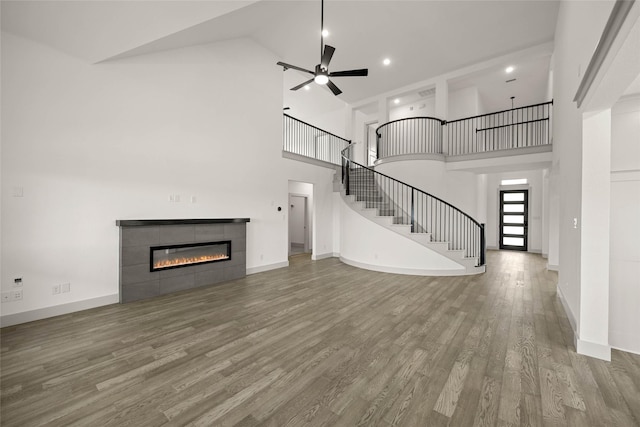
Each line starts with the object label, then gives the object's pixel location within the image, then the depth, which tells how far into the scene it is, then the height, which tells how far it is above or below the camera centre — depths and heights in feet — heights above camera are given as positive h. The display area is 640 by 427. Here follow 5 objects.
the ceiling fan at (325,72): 13.30 +7.38
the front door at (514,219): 34.17 -0.81
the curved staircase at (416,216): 19.60 -0.38
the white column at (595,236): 8.46 -0.75
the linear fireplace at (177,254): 13.69 -2.68
